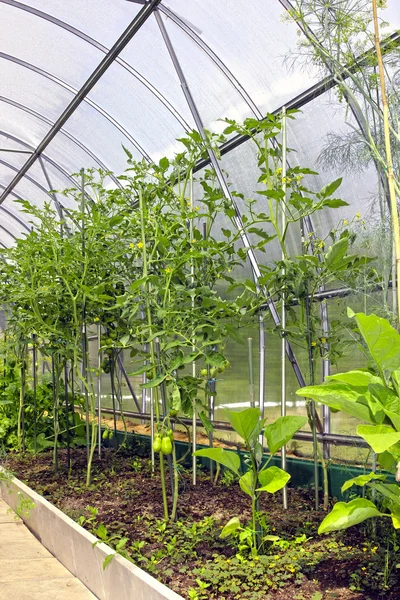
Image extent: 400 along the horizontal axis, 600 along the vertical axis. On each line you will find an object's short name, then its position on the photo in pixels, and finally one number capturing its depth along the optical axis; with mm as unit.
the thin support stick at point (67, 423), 4852
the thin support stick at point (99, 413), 4890
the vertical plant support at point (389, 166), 2402
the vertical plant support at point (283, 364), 3338
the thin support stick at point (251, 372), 3789
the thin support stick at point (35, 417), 5773
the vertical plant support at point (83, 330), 4164
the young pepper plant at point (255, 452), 2783
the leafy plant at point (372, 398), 2285
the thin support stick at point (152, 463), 4398
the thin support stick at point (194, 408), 3571
